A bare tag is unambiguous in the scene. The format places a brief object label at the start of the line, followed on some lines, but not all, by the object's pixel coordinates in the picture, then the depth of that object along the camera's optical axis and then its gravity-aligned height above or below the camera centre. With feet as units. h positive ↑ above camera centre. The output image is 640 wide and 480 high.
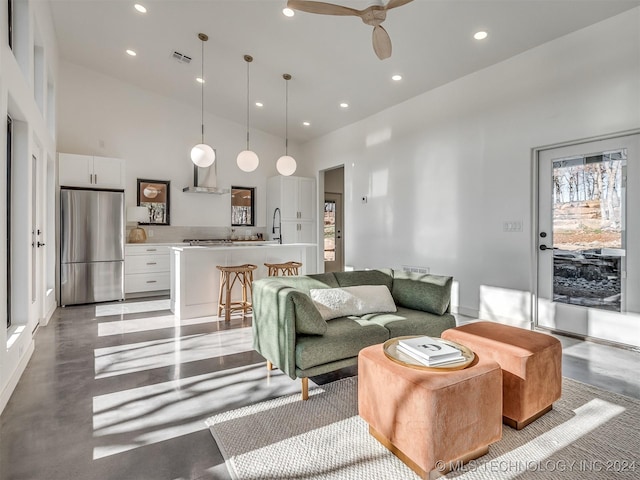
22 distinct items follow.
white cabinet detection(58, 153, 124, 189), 18.62 +3.46
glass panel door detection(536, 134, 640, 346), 11.70 -0.07
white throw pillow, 9.93 -1.78
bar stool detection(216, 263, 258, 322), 15.38 -2.16
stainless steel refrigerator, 18.34 -0.47
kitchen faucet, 25.72 +0.73
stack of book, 6.16 -2.00
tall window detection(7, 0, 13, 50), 10.89 +6.46
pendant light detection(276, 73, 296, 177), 16.90 +3.35
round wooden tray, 6.05 -2.13
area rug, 5.75 -3.66
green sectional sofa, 8.16 -2.19
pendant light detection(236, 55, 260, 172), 16.39 +3.47
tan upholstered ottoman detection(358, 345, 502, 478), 5.43 -2.74
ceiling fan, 8.93 +5.78
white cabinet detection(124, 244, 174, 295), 20.53 -1.85
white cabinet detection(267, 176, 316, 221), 25.71 +2.94
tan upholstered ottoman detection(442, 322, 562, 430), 6.86 -2.54
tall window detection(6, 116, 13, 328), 10.61 +0.77
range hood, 23.52 +3.70
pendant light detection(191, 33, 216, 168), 15.56 +3.56
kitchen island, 15.57 -1.60
